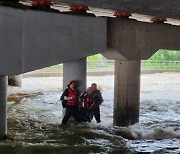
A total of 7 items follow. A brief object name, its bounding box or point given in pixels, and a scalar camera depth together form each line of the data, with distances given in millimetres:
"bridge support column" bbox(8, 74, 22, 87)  26172
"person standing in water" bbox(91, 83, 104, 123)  11672
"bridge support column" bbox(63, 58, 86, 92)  12078
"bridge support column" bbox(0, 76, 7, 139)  9766
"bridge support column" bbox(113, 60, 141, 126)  12086
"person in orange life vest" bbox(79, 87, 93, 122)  11539
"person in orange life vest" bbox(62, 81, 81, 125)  11438
